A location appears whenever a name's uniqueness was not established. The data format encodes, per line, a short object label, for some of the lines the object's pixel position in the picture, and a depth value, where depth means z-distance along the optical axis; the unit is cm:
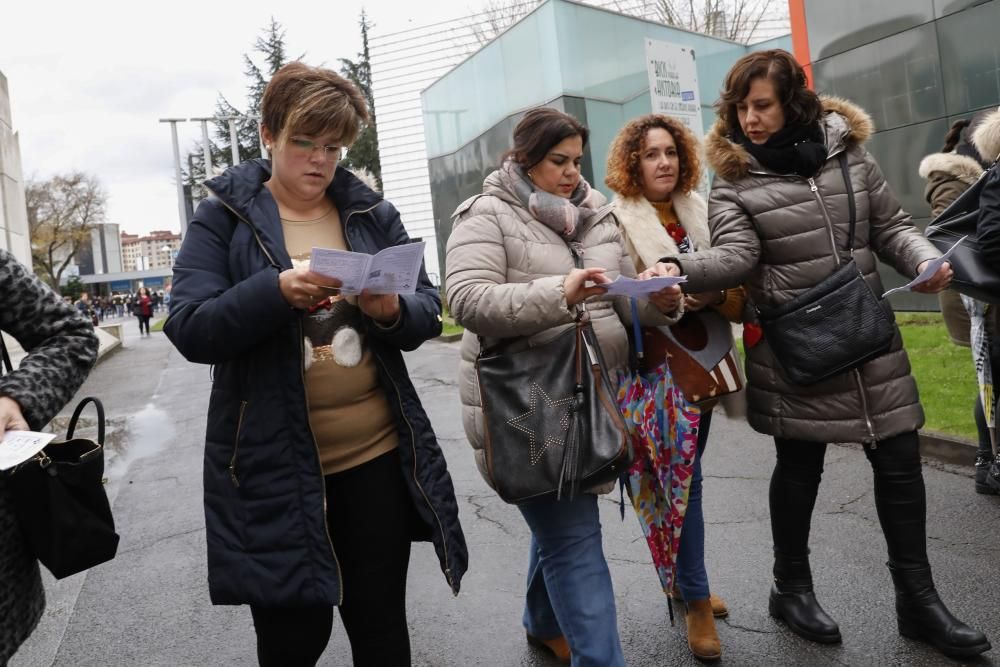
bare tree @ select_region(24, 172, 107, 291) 5682
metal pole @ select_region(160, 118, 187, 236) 3132
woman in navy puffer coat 223
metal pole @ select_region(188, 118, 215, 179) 2940
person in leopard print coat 185
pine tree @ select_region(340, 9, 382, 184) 4053
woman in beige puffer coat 261
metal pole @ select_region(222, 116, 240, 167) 2847
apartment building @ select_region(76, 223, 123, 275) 12081
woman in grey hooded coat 318
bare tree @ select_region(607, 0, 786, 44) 2683
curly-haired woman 334
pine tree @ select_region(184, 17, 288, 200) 4506
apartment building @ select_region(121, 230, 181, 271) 19206
